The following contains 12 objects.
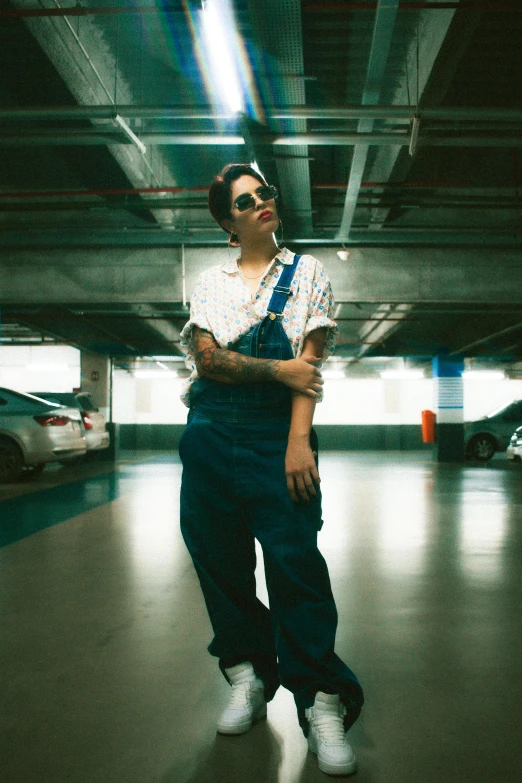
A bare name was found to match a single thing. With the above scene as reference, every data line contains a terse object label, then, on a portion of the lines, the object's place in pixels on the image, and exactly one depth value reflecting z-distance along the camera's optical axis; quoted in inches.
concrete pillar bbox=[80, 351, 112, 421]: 721.1
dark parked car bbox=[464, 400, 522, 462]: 630.5
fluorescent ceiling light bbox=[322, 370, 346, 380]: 945.1
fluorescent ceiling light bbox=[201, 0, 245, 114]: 144.3
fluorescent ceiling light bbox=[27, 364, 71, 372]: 879.7
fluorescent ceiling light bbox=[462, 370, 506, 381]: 944.3
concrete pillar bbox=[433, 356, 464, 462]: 671.1
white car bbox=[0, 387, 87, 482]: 376.2
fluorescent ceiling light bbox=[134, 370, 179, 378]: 983.0
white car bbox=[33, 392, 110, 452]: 492.7
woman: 66.6
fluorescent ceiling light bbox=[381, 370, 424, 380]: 962.7
